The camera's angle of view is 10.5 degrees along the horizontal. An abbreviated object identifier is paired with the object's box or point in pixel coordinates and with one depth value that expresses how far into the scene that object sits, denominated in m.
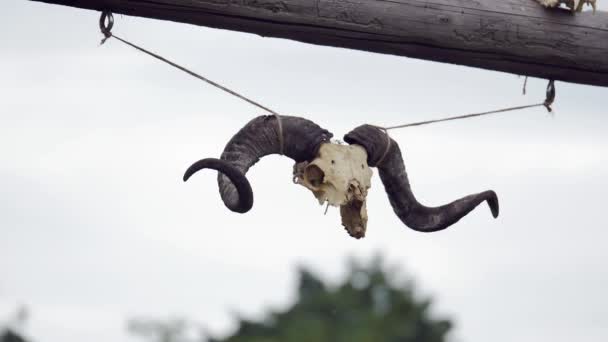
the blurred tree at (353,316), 59.79
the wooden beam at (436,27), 12.62
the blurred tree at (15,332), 57.46
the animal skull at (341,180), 12.88
